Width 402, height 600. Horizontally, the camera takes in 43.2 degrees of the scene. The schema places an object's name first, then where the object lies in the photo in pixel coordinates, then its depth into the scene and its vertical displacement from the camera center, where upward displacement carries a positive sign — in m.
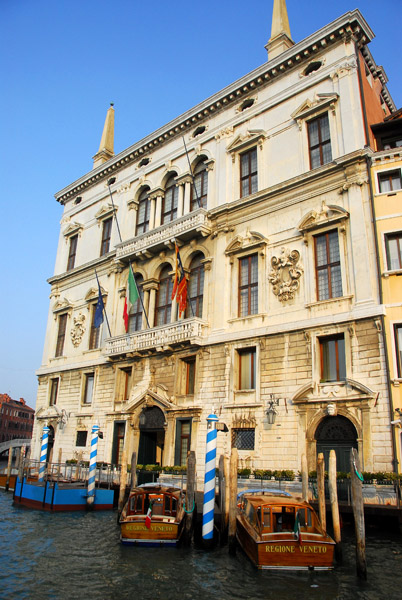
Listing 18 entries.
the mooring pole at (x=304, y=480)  15.09 -0.34
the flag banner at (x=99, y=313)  27.89 +7.83
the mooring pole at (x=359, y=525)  11.17 -1.17
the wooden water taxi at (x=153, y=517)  14.30 -1.49
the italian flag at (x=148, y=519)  14.28 -1.51
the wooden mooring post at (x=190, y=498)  14.65 -0.96
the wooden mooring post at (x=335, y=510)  12.59 -0.98
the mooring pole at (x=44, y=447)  26.75 +0.64
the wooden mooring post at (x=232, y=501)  13.52 -0.91
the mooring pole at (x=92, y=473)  20.94 -0.46
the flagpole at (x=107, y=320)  28.84 +7.82
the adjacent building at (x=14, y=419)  93.88 +7.44
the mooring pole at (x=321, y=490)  13.47 -0.55
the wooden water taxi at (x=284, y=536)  11.73 -1.56
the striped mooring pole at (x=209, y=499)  14.16 -0.92
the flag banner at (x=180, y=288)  23.95 +7.91
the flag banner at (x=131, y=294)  26.55 +8.40
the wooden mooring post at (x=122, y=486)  18.13 -0.82
